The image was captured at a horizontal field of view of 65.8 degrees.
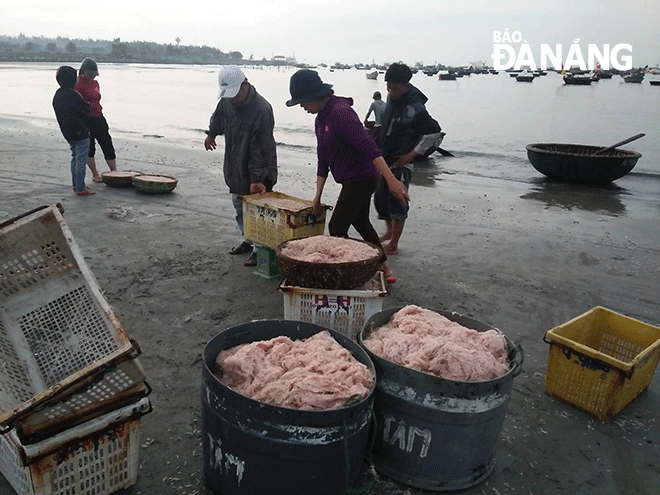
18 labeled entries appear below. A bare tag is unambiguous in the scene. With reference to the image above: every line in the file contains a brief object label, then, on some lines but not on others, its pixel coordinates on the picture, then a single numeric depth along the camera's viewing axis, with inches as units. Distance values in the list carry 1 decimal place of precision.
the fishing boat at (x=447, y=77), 5094.5
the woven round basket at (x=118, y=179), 378.6
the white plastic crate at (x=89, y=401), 87.3
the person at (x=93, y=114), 361.1
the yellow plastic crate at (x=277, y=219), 204.2
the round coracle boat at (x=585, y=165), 501.7
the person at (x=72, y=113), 327.0
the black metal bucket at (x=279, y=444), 89.9
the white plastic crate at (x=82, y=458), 91.0
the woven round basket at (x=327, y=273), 148.5
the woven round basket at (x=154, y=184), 365.7
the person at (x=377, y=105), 518.6
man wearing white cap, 215.2
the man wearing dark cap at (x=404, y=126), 229.6
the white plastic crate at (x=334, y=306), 150.2
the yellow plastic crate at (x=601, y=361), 136.9
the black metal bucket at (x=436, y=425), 104.1
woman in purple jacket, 176.4
